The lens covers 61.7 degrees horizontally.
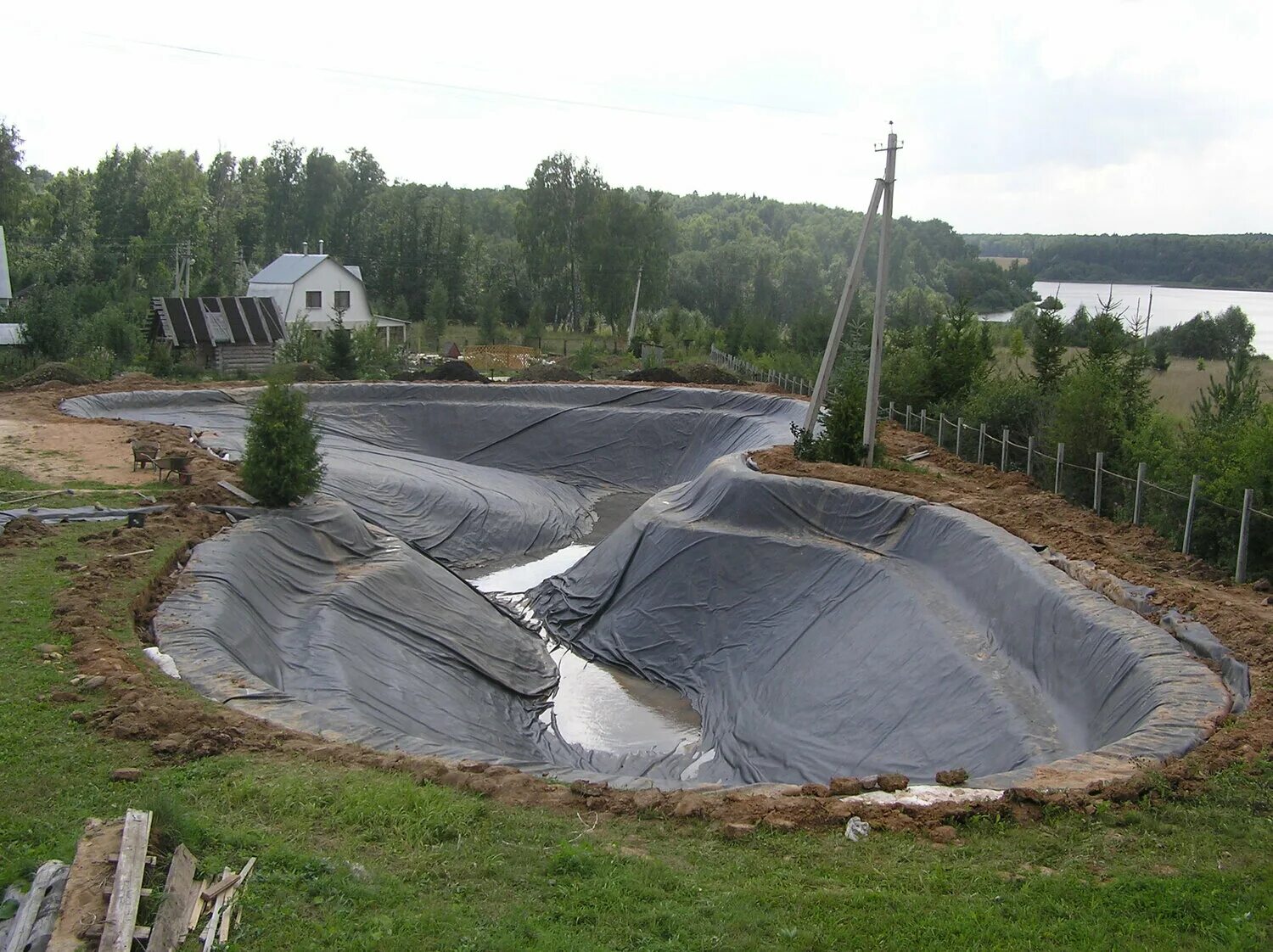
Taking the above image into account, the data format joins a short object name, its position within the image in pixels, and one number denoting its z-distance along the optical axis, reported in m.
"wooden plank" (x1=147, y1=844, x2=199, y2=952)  5.26
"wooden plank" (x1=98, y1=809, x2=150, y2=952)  5.14
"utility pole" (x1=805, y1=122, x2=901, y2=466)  18.41
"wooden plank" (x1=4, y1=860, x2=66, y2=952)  5.26
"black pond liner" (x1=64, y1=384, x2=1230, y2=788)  10.27
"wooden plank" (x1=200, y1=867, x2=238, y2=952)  5.36
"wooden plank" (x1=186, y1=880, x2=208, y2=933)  5.52
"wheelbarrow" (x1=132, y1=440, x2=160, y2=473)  18.97
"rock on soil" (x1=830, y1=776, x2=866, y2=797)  8.18
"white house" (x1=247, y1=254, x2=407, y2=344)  50.78
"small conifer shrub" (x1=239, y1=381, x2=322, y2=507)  16.53
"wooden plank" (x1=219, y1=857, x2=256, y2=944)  5.50
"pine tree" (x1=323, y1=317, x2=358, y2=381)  35.91
